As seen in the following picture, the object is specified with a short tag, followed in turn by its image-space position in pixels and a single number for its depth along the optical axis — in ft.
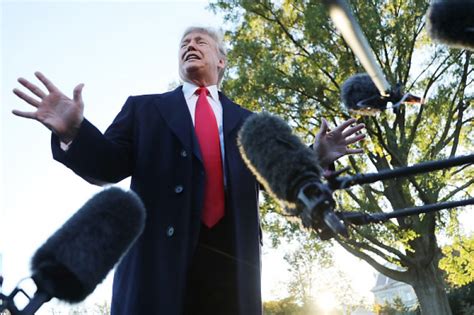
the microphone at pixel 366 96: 6.89
